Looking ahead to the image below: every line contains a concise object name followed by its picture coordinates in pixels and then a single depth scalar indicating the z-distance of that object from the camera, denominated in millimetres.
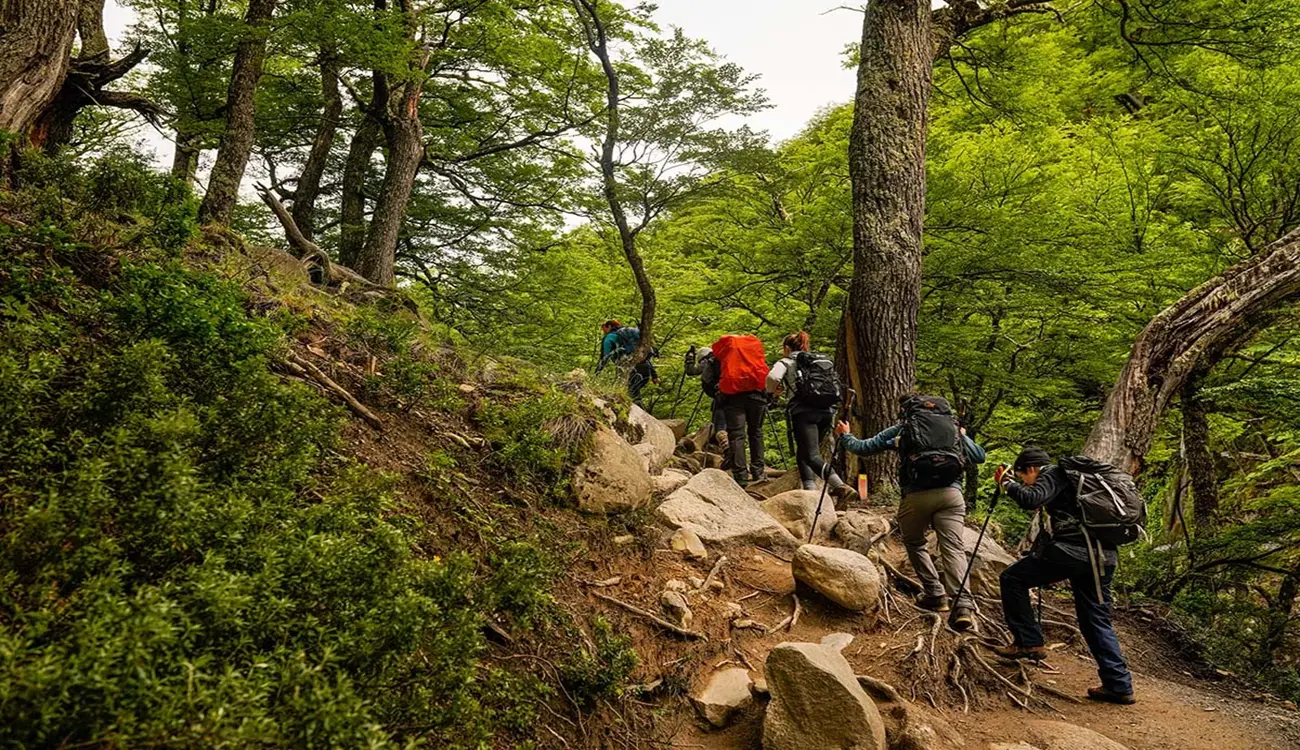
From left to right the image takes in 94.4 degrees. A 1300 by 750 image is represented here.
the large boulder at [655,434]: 7102
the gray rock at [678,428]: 9812
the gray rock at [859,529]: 5476
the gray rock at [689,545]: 4796
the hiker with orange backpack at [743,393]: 7438
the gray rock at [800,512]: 5895
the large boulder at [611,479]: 4391
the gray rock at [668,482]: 5785
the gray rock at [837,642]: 4137
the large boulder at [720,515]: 5238
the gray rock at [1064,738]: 3365
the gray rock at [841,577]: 4395
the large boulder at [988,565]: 5398
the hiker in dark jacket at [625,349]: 10078
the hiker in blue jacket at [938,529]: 4824
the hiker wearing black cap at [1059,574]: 4180
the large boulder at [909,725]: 3148
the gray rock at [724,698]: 3344
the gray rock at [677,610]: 3924
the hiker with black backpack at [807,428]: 6793
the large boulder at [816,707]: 2977
